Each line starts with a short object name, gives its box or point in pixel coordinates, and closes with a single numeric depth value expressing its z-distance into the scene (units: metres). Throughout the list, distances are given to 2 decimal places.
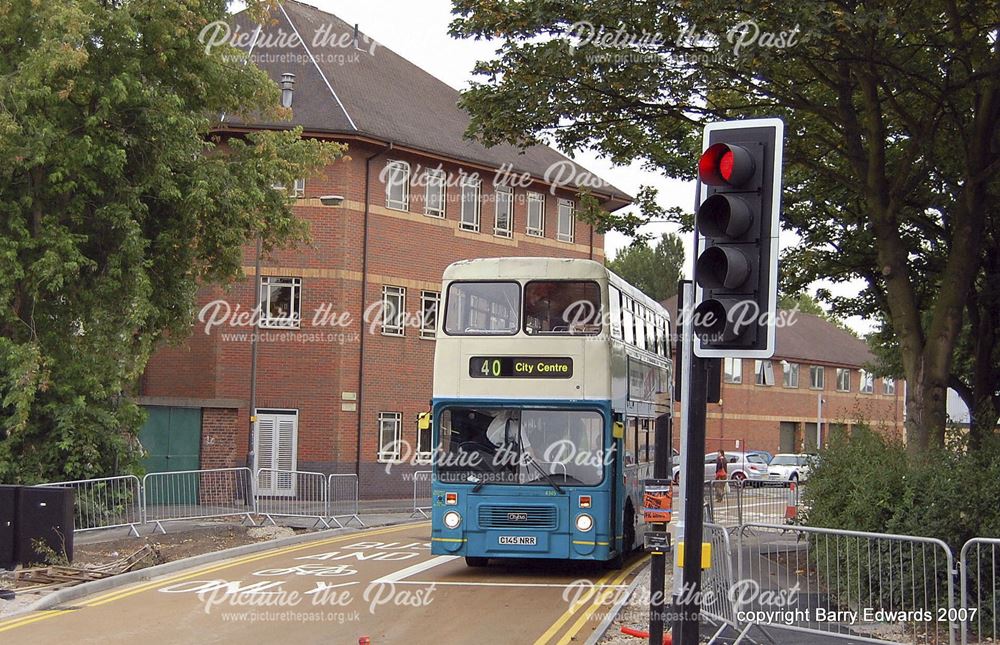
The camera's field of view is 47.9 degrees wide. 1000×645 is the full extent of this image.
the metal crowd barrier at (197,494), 20.41
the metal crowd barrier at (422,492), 28.36
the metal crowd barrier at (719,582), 10.53
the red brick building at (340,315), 32.81
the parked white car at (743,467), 50.88
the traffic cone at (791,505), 20.83
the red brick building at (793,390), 59.09
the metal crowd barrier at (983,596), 9.79
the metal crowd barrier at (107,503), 18.62
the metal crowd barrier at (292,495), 23.62
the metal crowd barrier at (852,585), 10.36
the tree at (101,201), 19.91
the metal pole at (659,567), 9.28
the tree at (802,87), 14.12
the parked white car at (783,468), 50.50
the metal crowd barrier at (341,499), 25.22
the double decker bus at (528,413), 15.48
